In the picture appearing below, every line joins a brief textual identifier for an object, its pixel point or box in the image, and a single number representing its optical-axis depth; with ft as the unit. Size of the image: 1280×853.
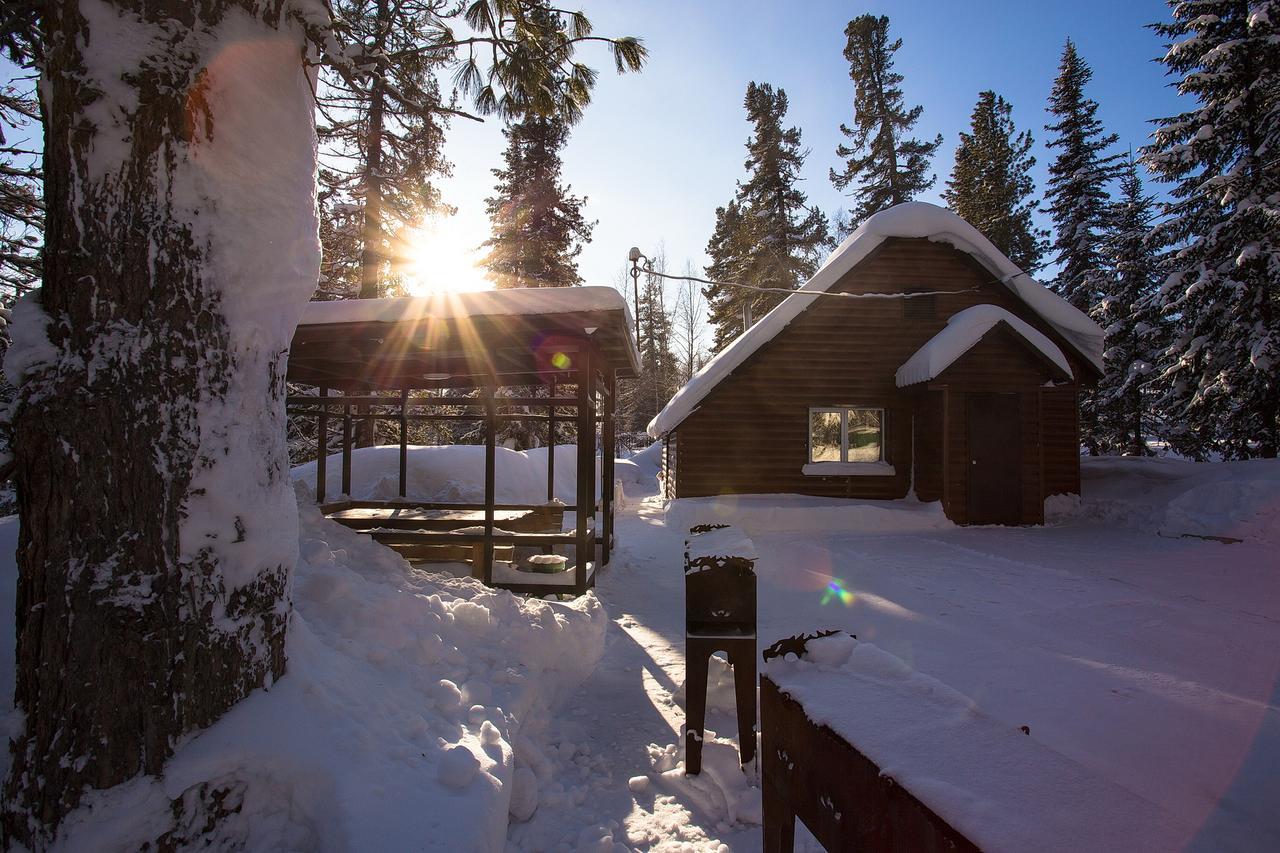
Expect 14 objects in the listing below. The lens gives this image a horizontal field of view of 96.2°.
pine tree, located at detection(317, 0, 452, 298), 42.73
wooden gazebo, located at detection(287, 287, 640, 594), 18.34
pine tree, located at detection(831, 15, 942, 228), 82.23
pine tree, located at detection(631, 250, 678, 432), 135.74
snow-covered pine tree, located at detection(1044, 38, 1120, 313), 69.97
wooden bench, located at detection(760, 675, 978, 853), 4.21
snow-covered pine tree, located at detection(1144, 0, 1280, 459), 41.81
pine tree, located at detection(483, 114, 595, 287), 72.95
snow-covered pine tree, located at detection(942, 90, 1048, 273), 81.15
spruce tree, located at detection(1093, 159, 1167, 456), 62.49
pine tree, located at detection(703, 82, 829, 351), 85.25
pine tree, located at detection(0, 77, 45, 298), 24.20
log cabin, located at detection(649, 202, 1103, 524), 38.63
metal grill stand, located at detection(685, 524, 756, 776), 10.63
